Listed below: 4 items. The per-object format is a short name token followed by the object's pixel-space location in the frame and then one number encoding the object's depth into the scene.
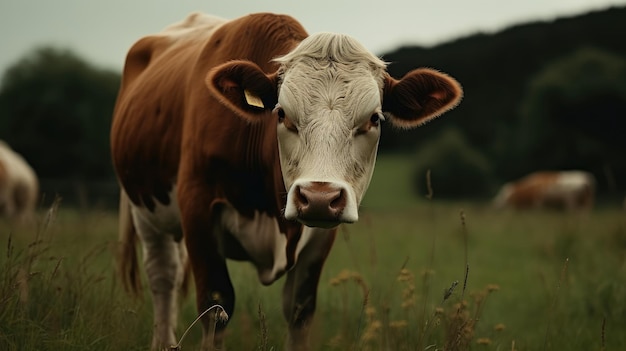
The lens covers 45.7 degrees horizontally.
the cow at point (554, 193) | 31.38
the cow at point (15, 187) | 17.83
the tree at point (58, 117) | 37.81
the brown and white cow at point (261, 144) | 3.26
